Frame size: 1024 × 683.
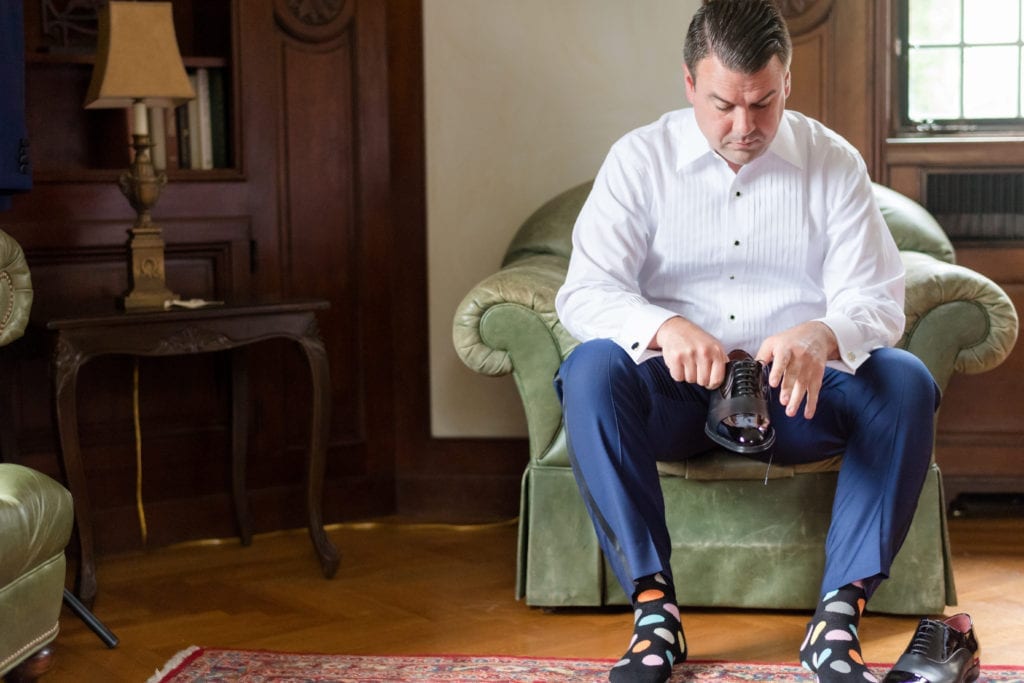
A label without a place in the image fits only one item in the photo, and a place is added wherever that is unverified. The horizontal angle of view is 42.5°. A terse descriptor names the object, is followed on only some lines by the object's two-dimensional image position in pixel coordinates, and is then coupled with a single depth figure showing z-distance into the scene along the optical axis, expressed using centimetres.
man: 203
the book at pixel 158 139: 299
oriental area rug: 207
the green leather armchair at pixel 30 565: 178
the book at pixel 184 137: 307
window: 330
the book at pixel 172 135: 301
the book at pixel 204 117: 307
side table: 249
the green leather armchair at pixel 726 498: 238
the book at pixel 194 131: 306
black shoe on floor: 194
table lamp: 264
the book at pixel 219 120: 310
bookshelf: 296
